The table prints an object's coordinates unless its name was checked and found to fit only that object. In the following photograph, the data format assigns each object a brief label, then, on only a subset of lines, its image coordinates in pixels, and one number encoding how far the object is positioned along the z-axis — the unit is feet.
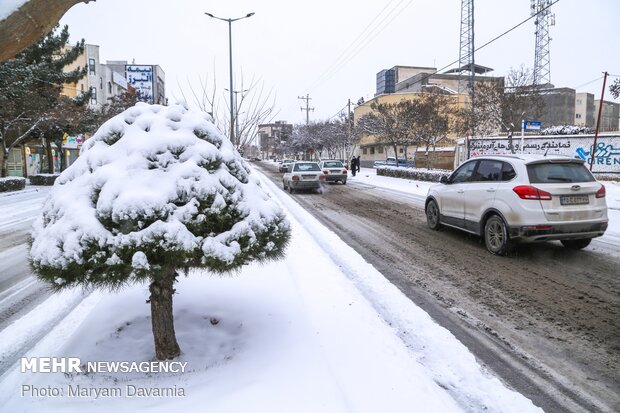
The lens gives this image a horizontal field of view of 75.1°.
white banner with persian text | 68.28
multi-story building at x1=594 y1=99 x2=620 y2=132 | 272.92
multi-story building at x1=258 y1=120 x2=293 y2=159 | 286.77
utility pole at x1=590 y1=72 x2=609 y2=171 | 50.46
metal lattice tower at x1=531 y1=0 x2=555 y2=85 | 176.10
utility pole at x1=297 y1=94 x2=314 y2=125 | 231.50
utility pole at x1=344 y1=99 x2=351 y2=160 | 141.70
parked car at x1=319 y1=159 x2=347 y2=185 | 84.17
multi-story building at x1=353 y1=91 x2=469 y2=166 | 207.62
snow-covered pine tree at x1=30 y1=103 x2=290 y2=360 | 8.71
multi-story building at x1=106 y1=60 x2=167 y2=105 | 270.26
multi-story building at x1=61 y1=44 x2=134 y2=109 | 168.11
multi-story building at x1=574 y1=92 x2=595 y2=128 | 317.42
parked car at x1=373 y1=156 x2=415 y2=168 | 155.56
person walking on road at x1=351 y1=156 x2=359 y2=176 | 108.27
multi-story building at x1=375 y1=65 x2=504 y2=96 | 241.76
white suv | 20.20
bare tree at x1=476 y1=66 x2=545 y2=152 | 75.87
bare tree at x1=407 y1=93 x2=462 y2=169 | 98.89
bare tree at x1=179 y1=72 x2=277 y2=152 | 40.83
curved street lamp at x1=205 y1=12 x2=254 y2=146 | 41.34
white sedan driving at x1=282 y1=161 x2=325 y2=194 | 63.93
